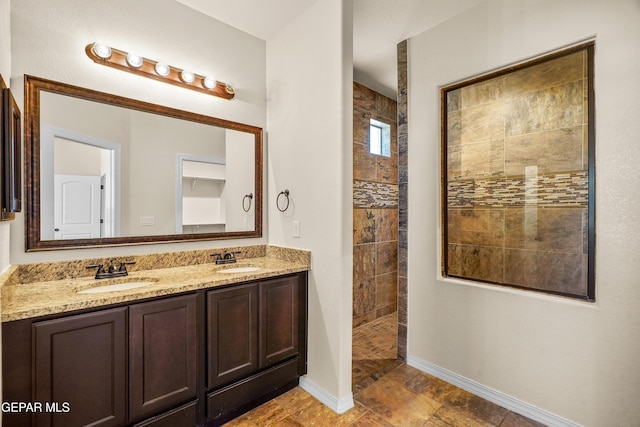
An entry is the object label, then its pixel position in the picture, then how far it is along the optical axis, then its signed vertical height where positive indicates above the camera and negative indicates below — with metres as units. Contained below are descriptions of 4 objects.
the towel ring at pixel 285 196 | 2.46 +0.12
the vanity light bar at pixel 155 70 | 1.82 +0.95
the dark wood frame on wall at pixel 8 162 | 1.20 +0.21
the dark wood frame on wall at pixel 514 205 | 1.76 +0.06
